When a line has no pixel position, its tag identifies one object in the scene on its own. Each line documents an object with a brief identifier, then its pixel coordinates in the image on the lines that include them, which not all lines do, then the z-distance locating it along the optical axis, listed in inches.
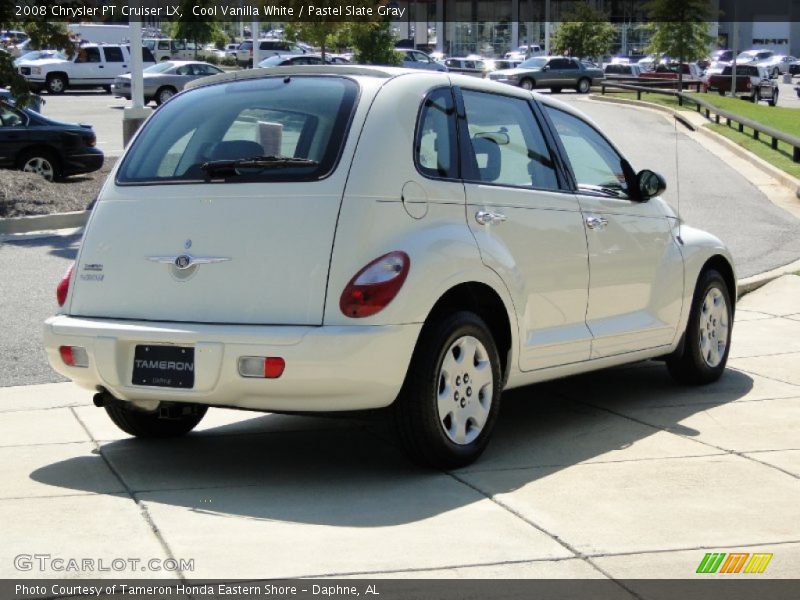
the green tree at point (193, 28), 2319.1
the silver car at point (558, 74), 2267.5
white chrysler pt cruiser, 226.1
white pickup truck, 1932.8
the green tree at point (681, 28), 2149.4
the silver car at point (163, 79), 1695.4
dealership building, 3924.7
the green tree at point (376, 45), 2123.5
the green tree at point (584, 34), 2979.8
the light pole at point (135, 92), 824.9
